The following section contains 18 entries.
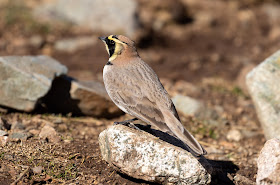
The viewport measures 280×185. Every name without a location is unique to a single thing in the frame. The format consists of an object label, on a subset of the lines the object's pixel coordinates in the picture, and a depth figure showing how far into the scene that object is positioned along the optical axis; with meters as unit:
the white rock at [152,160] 9.19
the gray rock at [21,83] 13.12
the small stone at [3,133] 11.07
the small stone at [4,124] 11.70
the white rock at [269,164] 8.95
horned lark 9.59
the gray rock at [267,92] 12.82
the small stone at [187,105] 15.59
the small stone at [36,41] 22.34
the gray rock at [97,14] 24.27
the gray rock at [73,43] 22.64
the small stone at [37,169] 9.46
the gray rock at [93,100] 14.18
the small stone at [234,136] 14.33
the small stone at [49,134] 11.48
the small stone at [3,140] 10.64
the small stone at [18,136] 10.98
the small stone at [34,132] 11.77
